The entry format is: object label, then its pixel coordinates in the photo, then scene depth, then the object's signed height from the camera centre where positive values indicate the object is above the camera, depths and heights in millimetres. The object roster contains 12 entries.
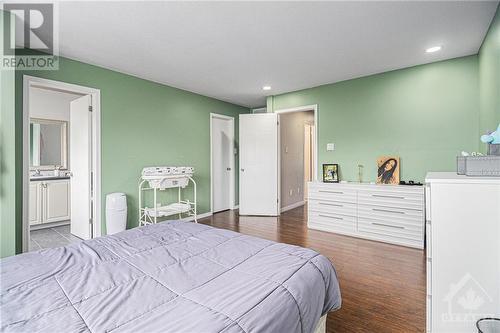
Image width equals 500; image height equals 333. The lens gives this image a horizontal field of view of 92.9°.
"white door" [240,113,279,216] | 4906 +34
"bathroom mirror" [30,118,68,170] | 4457 +433
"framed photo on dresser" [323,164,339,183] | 4047 -122
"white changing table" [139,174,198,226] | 3553 -423
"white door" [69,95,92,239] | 3340 +0
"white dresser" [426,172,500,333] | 1245 -471
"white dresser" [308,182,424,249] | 3119 -667
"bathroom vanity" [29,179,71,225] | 4027 -616
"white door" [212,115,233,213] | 5223 +86
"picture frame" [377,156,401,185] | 3539 -70
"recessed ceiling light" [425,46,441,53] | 2832 +1410
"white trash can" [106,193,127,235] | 3283 -653
